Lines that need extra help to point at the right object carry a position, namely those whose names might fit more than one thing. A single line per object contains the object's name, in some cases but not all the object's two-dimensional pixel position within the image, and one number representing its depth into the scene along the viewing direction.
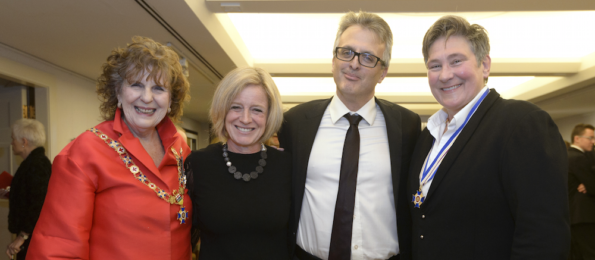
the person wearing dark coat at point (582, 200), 4.73
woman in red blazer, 1.48
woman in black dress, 1.79
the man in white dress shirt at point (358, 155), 1.94
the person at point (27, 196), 3.53
